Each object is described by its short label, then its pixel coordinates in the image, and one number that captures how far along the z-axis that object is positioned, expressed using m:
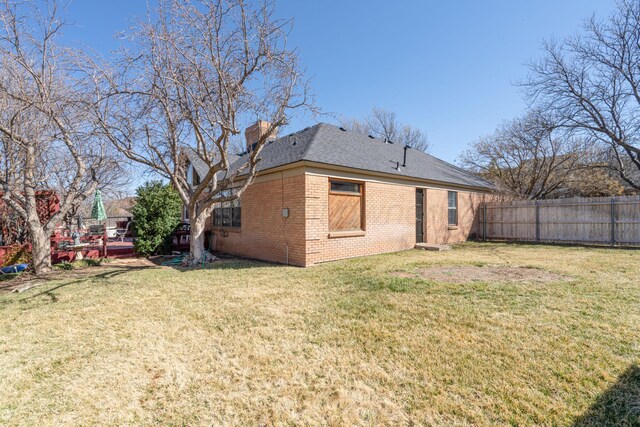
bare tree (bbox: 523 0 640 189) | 14.73
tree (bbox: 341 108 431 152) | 30.16
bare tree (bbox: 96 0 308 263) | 6.91
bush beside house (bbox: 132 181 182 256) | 11.31
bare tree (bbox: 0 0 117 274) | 6.79
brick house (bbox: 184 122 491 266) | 8.62
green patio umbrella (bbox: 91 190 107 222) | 13.95
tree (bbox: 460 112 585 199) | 18.06
